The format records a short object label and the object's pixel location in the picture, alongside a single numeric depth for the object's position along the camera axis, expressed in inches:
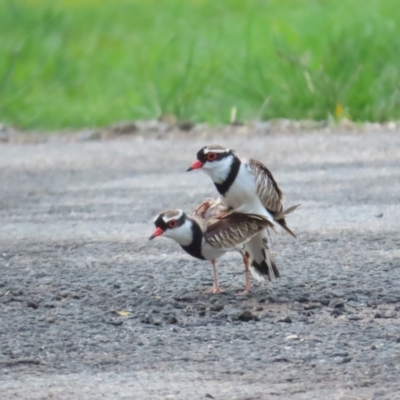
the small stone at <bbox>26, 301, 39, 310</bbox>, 451.8
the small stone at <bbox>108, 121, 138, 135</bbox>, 960.9
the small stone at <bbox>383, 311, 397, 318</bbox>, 422.0
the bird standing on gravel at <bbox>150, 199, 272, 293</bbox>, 450.0
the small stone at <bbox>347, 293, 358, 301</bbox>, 447.8
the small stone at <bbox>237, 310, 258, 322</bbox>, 428.5
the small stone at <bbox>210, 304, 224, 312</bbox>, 443.8
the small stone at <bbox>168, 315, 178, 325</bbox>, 426.0
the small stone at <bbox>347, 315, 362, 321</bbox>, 421.4
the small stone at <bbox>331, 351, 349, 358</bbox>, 376.2
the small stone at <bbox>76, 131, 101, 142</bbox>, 952.3
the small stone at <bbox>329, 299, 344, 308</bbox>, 438.9
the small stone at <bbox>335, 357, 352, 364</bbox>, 369.4
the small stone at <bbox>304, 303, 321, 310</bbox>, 439.5
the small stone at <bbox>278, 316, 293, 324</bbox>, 421.5
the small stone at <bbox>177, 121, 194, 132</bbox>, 956.0
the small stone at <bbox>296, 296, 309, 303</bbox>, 449.4
